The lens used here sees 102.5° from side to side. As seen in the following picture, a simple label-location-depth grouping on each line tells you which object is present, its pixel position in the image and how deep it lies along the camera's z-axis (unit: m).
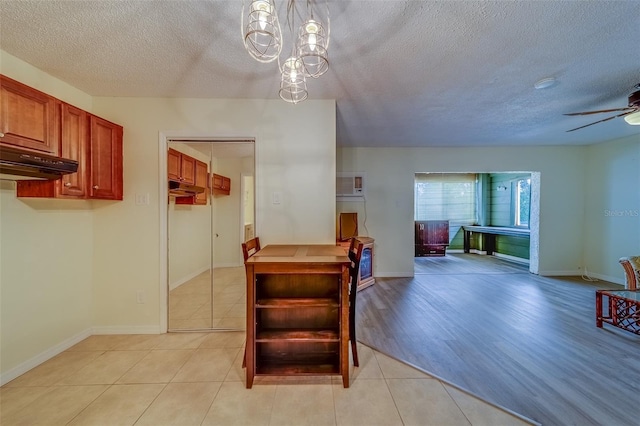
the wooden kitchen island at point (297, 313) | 1.81
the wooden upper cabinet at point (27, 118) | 1.67
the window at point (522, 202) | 6.51
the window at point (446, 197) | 7.70
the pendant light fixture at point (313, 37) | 1.32
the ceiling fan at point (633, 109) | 2.31
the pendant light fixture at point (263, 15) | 1.16
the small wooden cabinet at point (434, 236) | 7.06
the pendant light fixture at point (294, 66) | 1.58
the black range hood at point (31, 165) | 1.56
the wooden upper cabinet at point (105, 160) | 2.33
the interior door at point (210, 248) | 2.81
